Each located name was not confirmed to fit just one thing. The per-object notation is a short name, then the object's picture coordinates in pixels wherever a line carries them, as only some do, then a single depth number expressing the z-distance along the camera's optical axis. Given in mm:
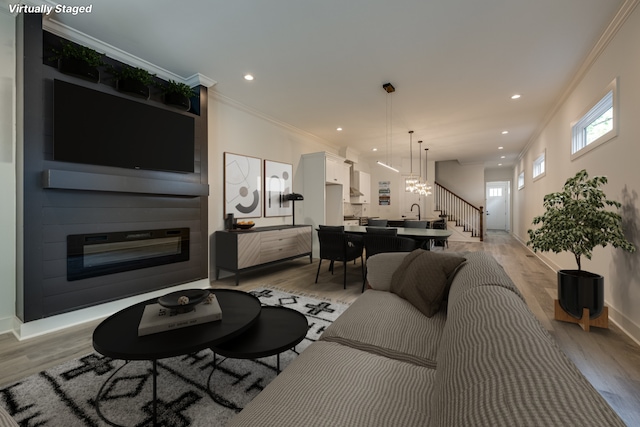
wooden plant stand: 2426
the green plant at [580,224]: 2338
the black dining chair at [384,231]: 3416
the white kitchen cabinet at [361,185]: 7777
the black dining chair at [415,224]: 4727
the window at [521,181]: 7883
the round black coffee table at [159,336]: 1219
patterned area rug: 1391
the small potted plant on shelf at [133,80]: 2848
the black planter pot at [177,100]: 3252
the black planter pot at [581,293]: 2391
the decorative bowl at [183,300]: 1504
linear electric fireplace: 2572
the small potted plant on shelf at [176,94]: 3248
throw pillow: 1687
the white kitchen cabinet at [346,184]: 6418
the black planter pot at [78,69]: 2463
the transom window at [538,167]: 5432
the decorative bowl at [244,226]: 4117
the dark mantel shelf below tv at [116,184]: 2340
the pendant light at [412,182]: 6160
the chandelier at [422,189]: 6250
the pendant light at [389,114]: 3688
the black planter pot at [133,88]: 2846
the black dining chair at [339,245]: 3730
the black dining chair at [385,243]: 3227
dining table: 3277
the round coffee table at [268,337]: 1380
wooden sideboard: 3814
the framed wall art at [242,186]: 4242
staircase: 8523
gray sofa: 476
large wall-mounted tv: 2480
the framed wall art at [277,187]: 4930
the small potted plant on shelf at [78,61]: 2461
